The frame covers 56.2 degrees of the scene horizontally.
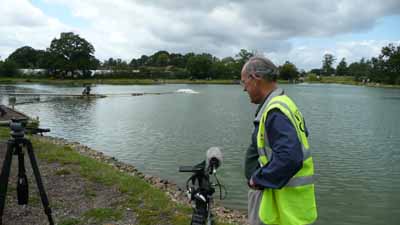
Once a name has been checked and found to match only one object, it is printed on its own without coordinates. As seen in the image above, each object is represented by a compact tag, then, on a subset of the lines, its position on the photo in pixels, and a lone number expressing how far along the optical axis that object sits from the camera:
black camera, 3.55
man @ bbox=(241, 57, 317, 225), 2.88
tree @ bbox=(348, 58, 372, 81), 160.55
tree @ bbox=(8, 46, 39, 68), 151.25
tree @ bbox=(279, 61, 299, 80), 178.14
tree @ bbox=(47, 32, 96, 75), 123.06
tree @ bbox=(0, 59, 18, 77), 121.19
